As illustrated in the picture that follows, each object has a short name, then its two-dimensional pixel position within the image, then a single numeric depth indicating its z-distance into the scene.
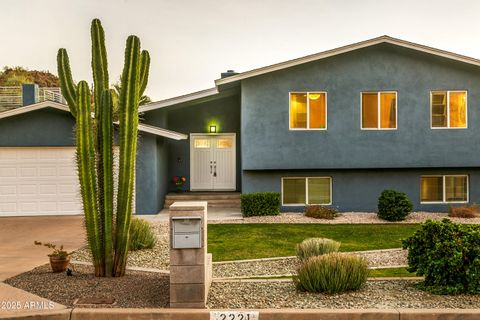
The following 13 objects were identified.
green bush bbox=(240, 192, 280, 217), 16.41
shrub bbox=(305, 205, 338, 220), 16.12
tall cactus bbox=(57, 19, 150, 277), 7.45
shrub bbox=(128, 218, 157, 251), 10.19
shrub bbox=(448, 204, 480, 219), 16.17
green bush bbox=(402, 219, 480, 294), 6.44
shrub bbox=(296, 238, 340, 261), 8.70
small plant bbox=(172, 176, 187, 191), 20.53
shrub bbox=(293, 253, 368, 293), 6.52
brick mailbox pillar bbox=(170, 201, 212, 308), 6.09
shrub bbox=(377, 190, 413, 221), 15.47
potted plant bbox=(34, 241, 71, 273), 7.79
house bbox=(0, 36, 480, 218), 17.23
